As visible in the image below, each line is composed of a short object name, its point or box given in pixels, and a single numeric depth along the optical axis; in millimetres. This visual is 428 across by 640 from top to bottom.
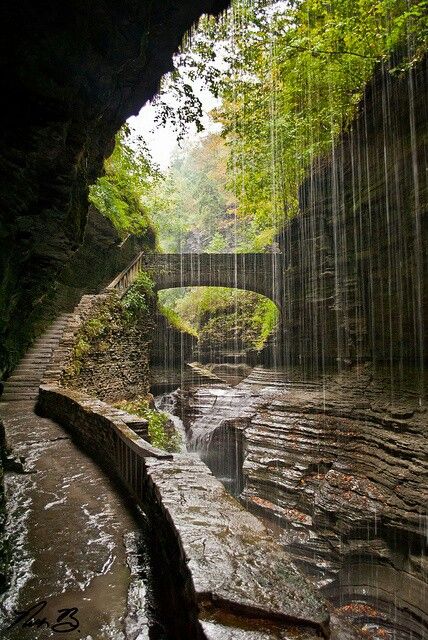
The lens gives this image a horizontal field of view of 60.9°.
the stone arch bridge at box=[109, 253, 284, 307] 16656
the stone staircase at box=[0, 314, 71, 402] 9961
